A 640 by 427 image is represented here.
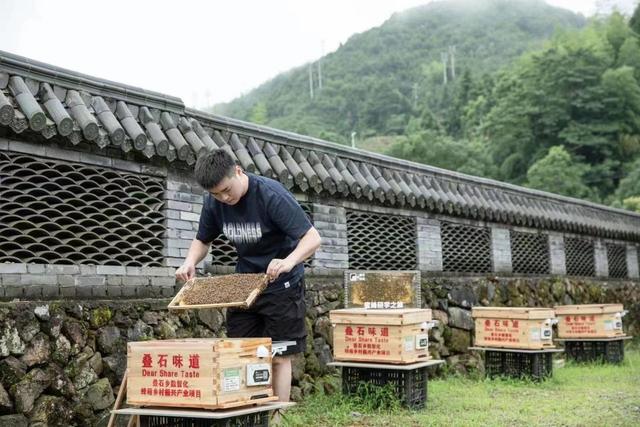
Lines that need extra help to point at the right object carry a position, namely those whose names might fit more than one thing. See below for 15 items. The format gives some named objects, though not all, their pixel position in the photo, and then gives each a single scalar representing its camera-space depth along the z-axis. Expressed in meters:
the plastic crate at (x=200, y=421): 4.14
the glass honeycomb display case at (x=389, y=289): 7.44
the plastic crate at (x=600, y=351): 11.55
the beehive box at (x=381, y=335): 6.77
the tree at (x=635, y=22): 45.83
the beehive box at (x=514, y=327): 9.02
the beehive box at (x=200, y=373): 3.98
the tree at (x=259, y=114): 59.64
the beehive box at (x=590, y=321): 11.40
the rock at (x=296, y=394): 7.52
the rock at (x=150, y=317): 6.39
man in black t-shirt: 4.40
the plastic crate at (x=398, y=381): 6.80
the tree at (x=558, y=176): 31.88
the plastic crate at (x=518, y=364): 9.05
